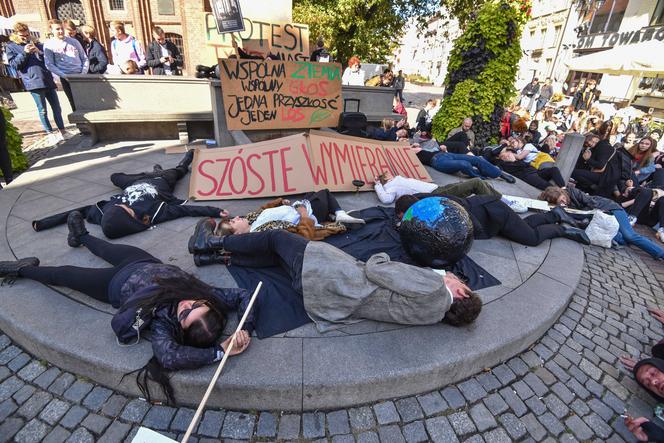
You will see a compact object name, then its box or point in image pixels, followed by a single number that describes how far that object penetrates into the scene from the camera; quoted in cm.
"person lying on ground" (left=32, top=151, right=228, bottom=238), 340
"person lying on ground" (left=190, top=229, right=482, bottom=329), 220
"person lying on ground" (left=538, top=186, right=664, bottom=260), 467
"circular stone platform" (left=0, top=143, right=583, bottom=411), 201
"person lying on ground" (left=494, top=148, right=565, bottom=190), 618
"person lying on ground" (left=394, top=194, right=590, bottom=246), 360
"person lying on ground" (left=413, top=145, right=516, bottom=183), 593
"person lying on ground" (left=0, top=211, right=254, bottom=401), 198
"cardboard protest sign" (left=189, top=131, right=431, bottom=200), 449
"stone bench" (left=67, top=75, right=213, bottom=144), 665
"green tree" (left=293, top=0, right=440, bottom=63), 1327
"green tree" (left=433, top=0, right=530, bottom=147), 672
